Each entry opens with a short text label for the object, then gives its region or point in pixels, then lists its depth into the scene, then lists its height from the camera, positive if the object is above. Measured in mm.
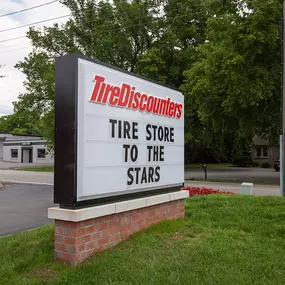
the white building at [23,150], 56091 +136
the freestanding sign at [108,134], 4930 +247
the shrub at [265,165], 45281 -1617
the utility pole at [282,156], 12169 -145
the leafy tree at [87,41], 32250 +10102
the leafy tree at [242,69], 18719 +4343
